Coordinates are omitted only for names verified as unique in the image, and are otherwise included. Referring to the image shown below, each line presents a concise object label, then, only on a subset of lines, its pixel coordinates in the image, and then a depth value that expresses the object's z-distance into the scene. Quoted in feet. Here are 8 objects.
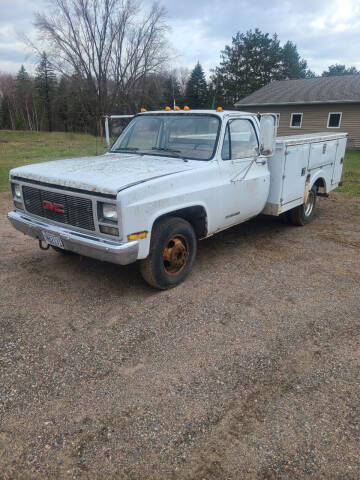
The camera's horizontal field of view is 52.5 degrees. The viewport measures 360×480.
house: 77.66
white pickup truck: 11.84
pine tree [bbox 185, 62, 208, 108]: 173.68
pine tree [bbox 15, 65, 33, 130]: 187.21
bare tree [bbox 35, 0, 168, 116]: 111.24
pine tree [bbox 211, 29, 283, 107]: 156.66
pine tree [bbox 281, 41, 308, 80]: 176.26
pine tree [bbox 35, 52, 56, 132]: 181.06
